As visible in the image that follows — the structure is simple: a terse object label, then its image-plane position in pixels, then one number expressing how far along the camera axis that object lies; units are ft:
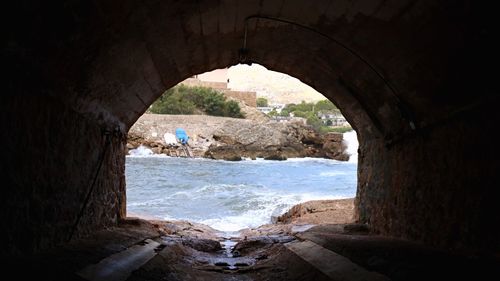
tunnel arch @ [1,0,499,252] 10.97
